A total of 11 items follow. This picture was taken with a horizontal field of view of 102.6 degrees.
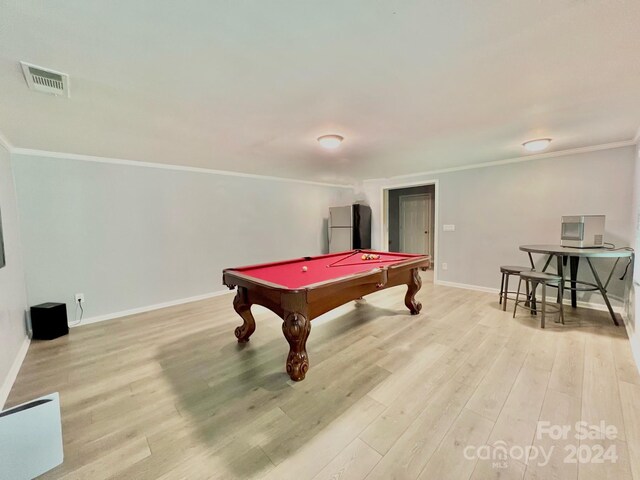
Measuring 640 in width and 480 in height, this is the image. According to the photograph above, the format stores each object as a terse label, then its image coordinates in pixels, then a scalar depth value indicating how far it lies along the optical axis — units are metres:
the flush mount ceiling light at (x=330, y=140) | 2.66
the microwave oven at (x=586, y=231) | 2.98
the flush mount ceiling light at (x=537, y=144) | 2.97
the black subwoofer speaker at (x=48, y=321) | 2.70
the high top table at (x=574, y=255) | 2.67
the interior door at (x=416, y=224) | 6.54
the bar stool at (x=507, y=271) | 3.27
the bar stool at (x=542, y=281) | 2.79
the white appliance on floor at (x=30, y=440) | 1.17
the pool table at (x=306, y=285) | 1.96
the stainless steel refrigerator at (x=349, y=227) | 5.61
